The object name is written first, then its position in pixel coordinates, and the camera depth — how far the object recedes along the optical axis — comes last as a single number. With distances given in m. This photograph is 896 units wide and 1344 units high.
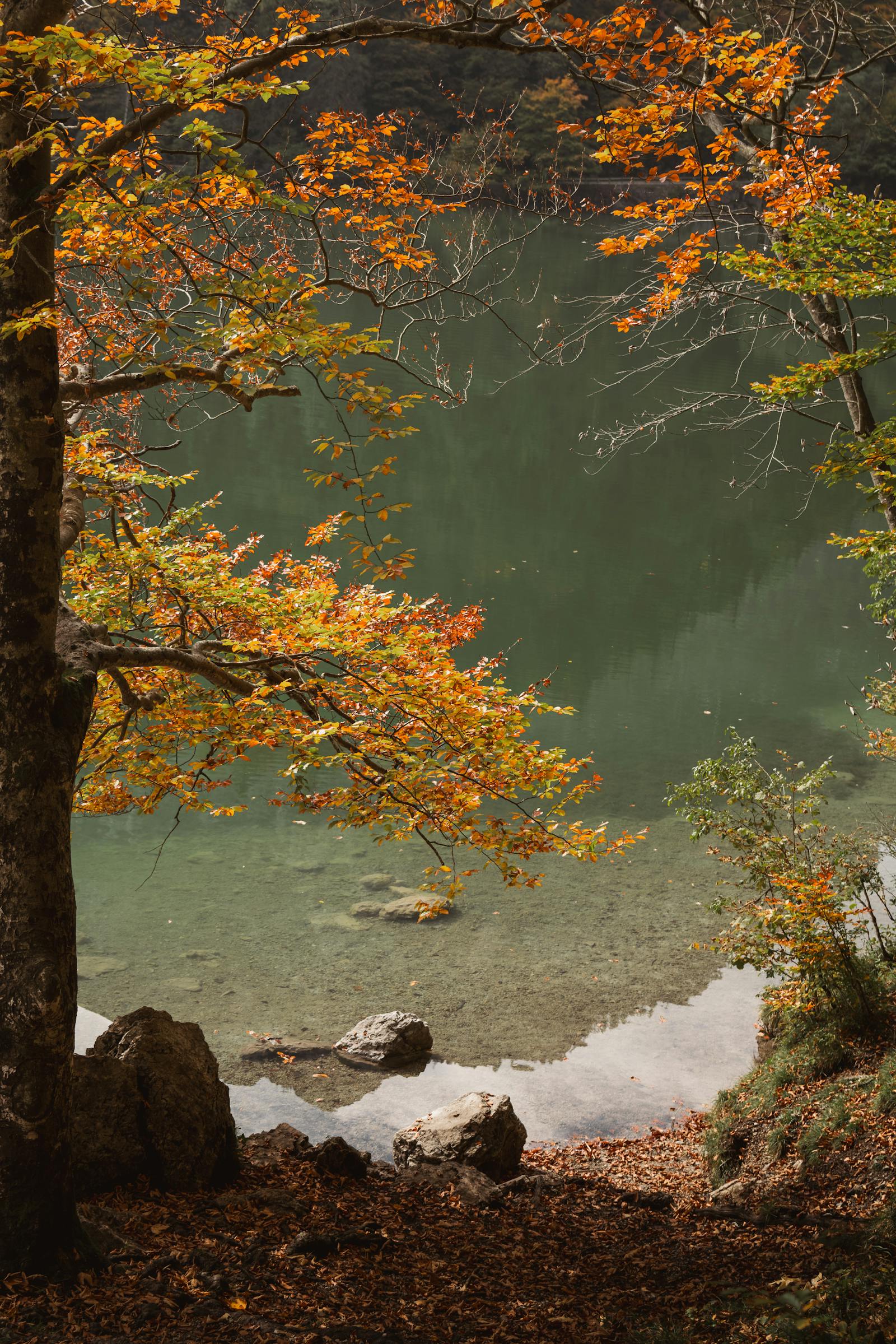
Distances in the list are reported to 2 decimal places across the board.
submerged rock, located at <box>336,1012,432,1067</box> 8.76
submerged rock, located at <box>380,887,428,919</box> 10.95
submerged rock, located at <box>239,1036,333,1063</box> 8.87
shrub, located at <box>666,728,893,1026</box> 6.86
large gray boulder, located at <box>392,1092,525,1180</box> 6.88
